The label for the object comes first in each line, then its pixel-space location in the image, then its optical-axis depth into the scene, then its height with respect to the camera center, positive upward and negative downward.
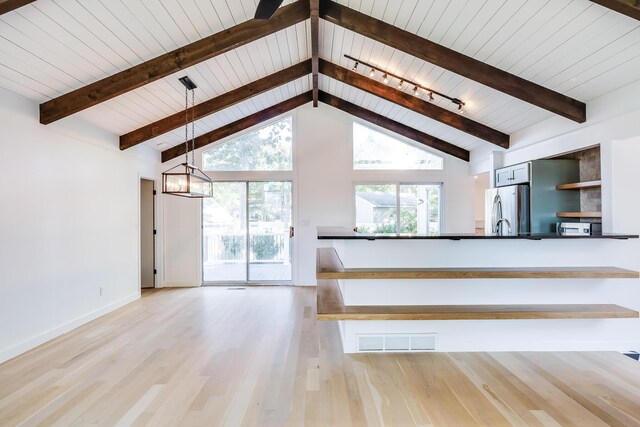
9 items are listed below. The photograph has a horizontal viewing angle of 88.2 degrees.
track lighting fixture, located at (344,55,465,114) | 4.16 +1.70
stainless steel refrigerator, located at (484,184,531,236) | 4.30 +0.05
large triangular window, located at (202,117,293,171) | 6.31 +1.17
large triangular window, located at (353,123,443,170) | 6.35 +1.23
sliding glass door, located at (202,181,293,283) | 6.35 -0.30
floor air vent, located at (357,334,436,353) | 3.18 -1.24
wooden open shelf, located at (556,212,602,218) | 3.69 -0.01
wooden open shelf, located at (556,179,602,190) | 3.60 +0.33
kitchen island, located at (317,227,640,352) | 3.14 -0.76
